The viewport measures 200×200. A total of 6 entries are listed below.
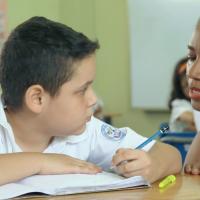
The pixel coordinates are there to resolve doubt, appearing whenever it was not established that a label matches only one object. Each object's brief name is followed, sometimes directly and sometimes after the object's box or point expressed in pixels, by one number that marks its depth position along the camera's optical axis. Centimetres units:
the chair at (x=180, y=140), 271
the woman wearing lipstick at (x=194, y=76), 152
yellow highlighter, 134
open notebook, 125
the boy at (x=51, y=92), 144
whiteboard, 493
